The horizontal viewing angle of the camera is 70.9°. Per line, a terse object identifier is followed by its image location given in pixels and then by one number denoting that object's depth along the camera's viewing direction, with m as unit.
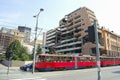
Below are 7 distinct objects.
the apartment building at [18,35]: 48.40
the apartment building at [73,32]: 35.02
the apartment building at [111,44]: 31.81
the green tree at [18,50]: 22.06
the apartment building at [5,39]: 46.54
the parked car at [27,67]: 13.94
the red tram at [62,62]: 12.73
